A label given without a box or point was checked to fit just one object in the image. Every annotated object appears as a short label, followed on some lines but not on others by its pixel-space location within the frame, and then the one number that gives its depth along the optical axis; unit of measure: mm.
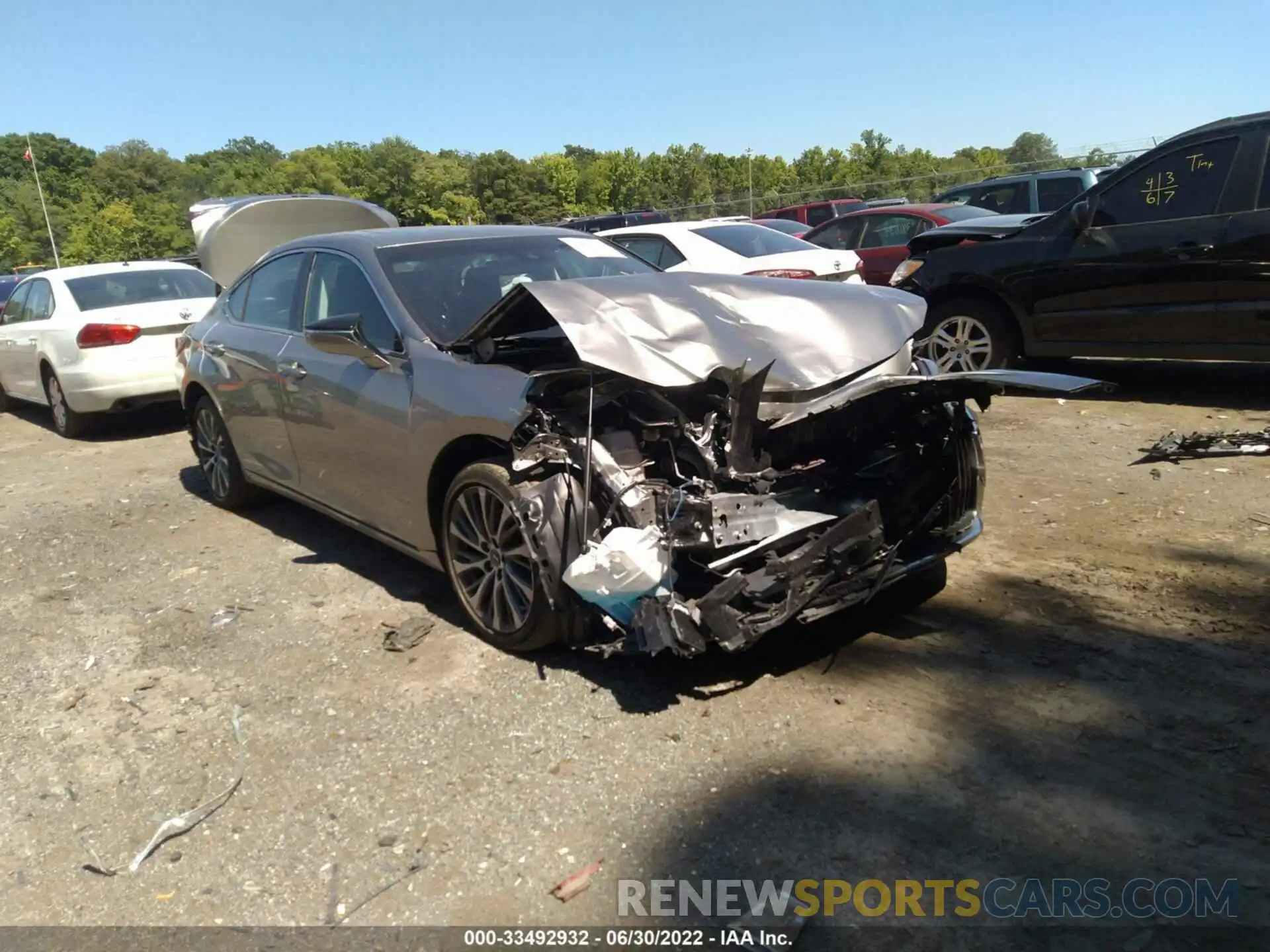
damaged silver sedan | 3385
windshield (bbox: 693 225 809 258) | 9773
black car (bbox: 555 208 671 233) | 21500
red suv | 23219
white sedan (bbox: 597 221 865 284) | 9406
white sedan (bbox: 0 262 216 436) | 9062
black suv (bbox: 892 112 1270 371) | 6781
